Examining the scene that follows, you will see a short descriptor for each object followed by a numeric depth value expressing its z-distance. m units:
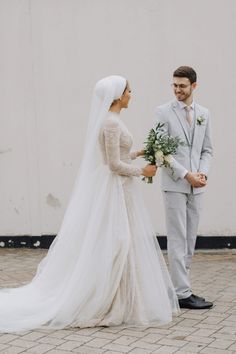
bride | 7.23
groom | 7.83
